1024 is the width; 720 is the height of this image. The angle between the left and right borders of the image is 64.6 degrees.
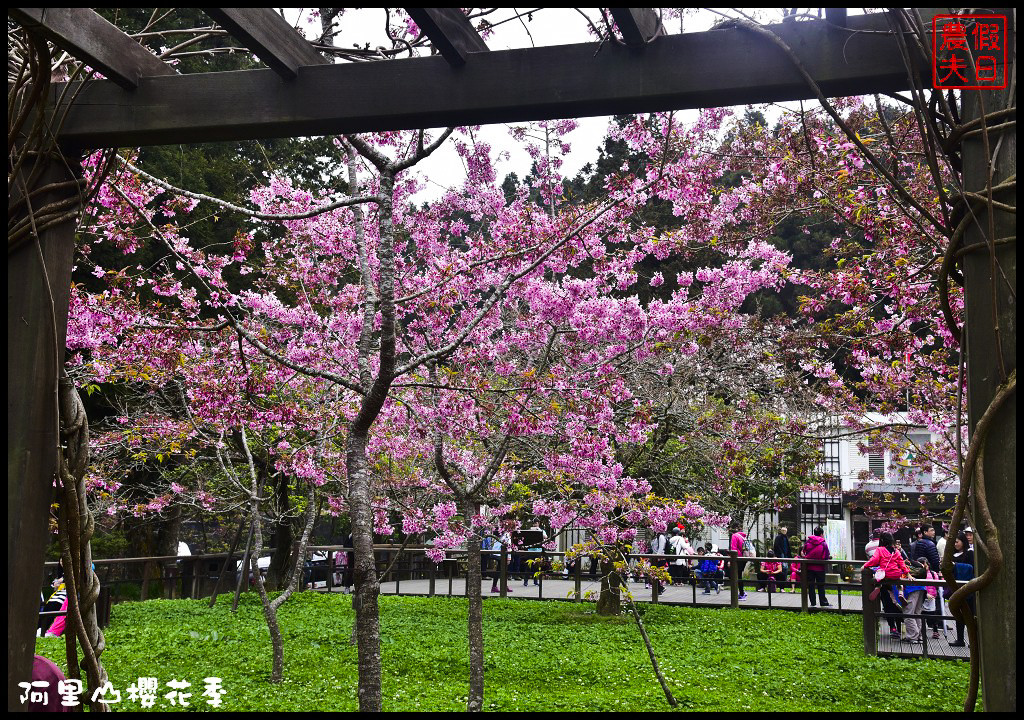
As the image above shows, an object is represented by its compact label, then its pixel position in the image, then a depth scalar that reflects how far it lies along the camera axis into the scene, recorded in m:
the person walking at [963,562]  10.33
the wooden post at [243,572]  11.78
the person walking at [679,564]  15.10
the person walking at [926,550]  10.46
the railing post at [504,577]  15.10
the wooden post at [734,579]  13.41
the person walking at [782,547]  15.48
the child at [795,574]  14.52
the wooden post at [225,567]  13.73
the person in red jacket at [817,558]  12.96
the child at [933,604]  9.39
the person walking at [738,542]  15.34
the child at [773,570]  14.50
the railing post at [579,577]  14.23
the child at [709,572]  14.54
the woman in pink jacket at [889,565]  9.59
